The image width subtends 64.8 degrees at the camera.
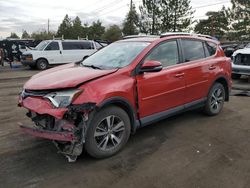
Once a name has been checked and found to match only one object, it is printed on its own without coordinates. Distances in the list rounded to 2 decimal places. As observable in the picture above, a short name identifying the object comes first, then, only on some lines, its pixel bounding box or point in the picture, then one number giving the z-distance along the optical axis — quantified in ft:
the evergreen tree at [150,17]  71.23
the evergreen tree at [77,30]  148.21
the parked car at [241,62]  24.16
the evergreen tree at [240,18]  61.93
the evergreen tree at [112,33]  129.08
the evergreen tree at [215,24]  73.66
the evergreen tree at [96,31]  150.64
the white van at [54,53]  39.50
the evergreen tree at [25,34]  260.26
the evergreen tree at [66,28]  150.96
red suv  8.29
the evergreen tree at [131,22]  77.09
